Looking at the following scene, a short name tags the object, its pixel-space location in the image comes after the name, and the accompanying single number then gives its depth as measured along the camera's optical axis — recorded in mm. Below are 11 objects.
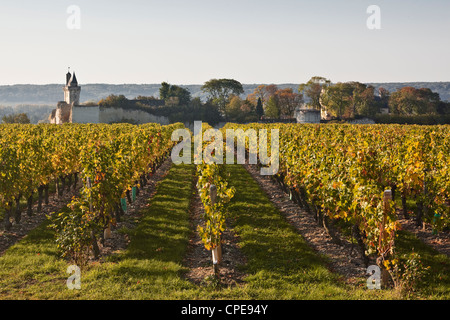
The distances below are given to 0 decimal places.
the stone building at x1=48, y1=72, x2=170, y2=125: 68125
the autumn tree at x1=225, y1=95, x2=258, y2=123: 75875
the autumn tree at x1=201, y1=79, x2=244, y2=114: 107438
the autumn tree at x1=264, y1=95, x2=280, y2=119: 81312
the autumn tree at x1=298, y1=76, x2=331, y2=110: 87475
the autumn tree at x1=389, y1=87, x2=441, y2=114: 77062
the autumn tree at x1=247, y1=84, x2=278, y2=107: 110312
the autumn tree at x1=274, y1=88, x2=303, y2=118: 87000
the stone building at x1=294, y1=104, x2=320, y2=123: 70312
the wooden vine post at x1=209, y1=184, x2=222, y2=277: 7359
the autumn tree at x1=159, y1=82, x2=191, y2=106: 88362
